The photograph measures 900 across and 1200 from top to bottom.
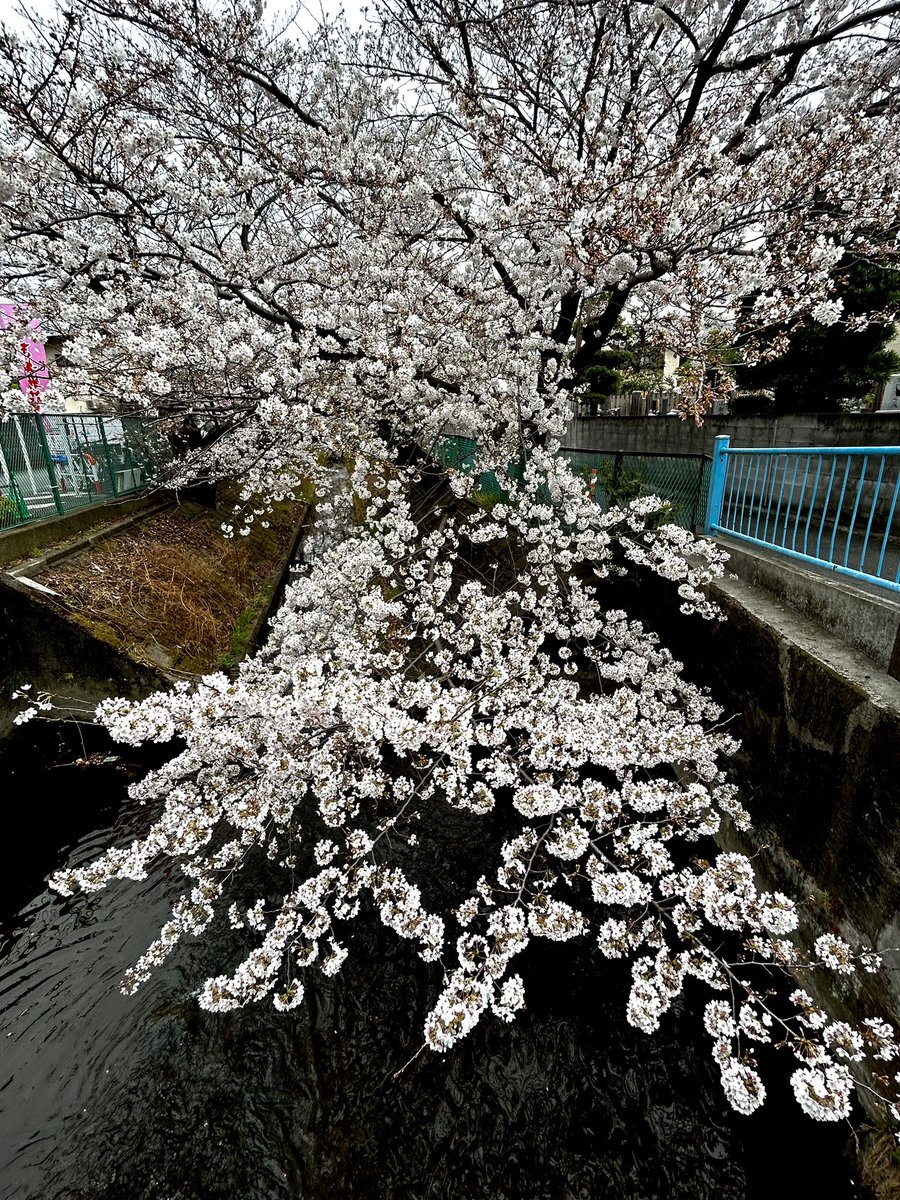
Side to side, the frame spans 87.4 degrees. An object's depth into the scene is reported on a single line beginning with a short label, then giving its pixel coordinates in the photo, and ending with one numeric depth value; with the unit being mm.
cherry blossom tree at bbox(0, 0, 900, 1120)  4738
